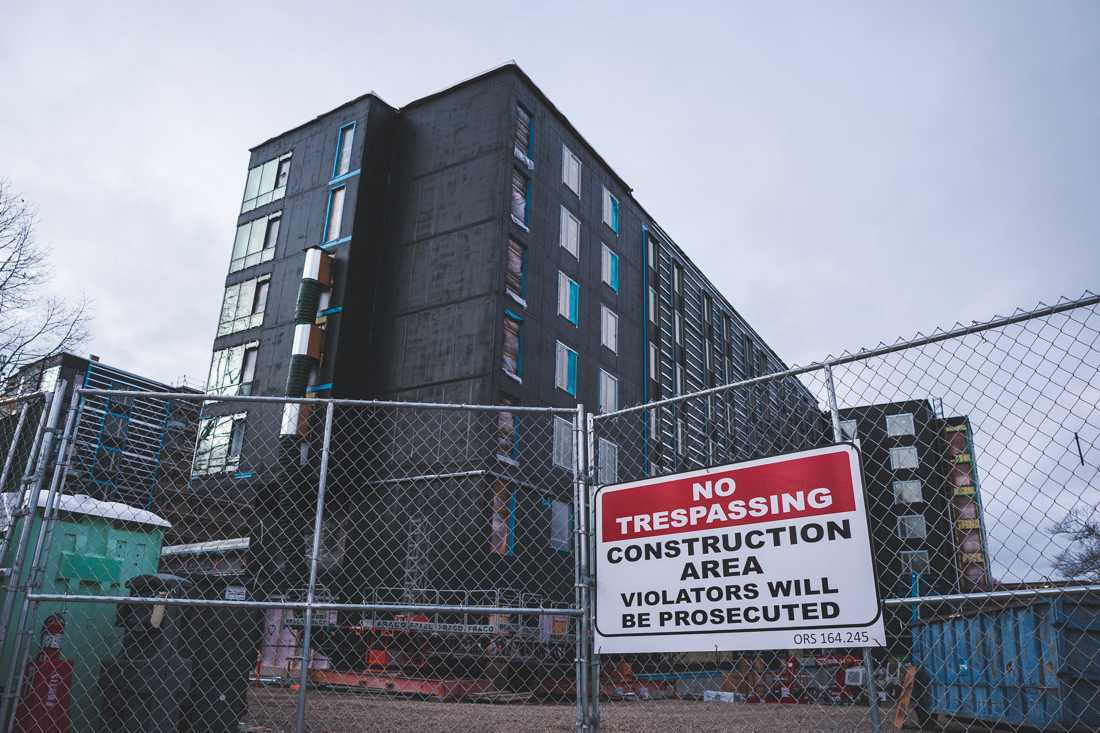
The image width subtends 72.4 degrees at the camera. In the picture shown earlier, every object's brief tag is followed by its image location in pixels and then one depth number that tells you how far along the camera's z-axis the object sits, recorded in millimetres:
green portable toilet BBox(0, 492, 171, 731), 7094
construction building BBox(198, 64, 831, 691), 23047
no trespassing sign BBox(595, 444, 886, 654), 4426
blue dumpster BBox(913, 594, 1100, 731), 9398
